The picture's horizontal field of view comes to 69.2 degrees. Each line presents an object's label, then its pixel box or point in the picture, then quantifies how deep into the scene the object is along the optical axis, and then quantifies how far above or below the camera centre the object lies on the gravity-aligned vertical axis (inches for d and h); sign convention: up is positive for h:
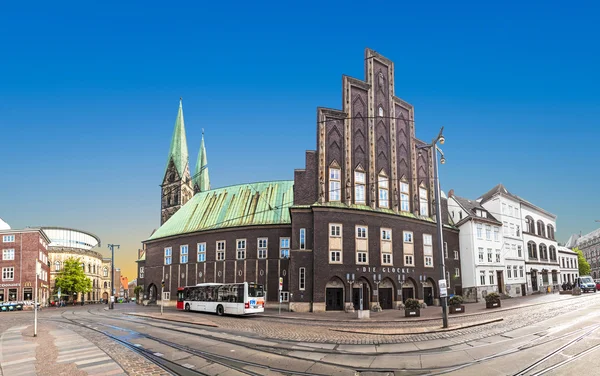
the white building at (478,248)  2246.6 +19.0
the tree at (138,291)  2653.5 -203.7
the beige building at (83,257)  4347.9 +18.6
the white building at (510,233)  2511.1 +106.0
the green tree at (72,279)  3444.9 -159.0
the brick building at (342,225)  1681.8 +131.0
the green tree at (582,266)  4800.7 -178.0
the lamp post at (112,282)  2381.6 -146.5
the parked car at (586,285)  2527.1 -202.2
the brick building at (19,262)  2797.7 -16.4
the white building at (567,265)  3307.3 -113.7
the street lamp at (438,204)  995.3 +118.6
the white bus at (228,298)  1486.2 -151.7
